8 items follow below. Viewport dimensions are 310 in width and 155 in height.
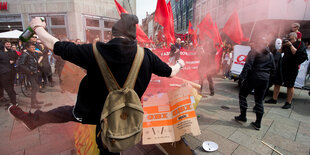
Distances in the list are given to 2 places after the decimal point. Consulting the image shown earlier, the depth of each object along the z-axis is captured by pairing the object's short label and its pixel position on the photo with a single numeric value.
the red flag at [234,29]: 3.20
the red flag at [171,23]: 4.38
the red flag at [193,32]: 6.70
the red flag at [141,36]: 4.88
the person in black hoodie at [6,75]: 3.98
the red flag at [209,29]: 4.39
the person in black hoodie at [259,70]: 2.94
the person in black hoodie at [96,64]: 1.13
